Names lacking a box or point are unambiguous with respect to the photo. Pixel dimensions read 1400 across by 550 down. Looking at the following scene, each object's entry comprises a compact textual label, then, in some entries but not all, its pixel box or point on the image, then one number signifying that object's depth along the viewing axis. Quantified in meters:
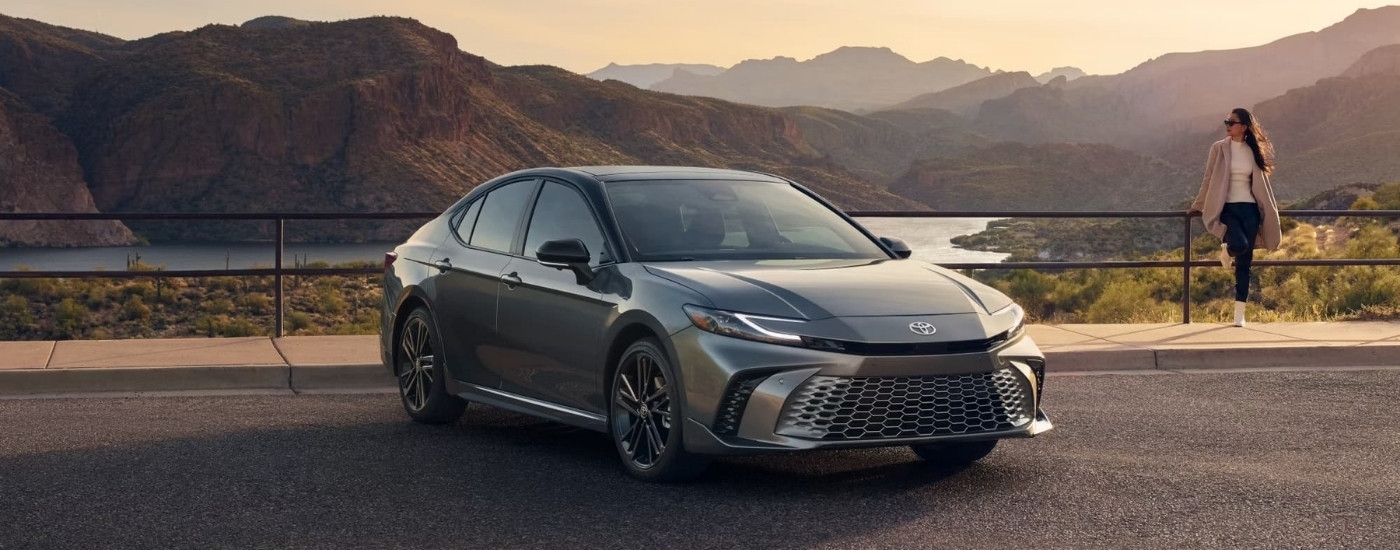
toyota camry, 6.36
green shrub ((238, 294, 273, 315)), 35.80
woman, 13.34
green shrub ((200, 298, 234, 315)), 33.50
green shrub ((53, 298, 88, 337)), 29.45
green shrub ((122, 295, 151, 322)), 32.41
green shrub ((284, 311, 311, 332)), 30.33
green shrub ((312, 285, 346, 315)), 32.88
